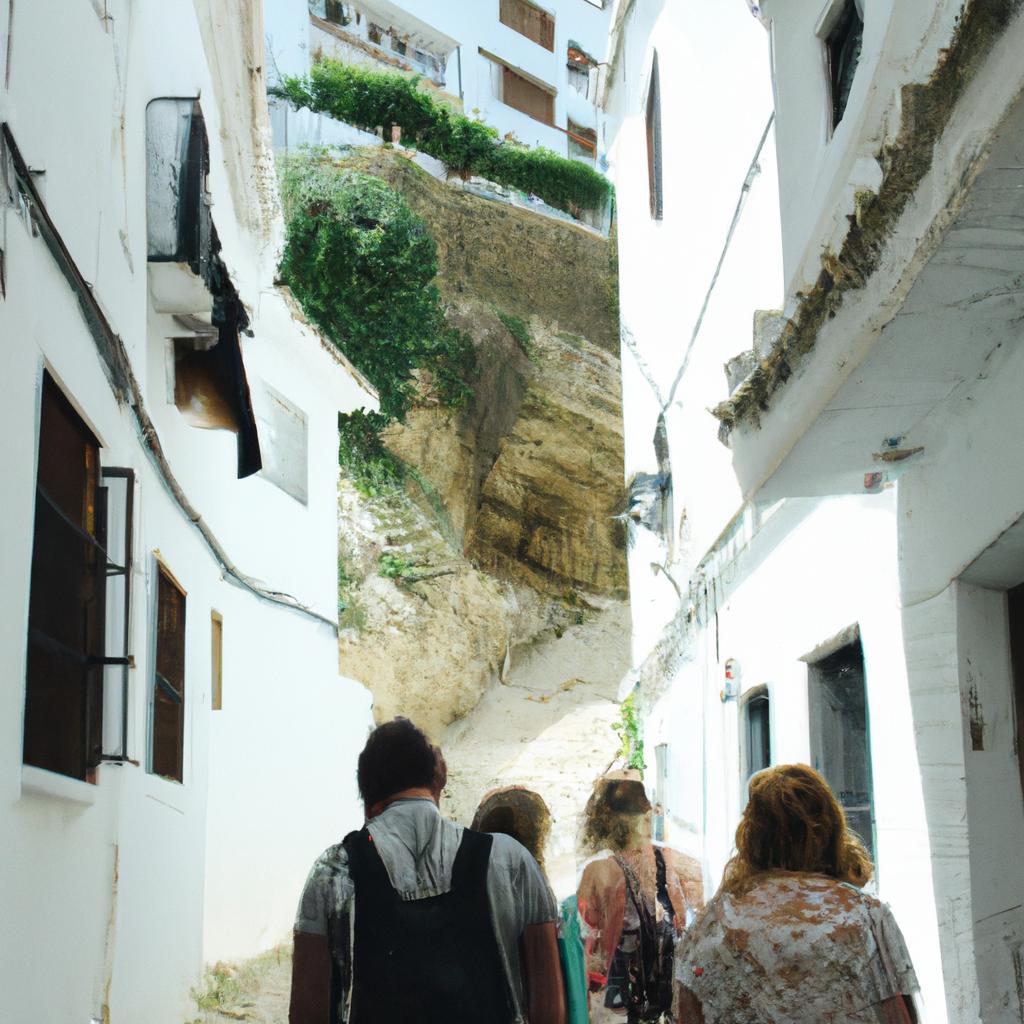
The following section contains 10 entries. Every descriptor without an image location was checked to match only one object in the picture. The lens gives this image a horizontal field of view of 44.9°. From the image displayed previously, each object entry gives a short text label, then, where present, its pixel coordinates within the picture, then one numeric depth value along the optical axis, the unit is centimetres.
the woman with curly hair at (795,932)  286
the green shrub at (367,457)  2195
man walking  297
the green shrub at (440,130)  2628
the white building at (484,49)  2855
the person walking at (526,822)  409
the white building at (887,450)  324
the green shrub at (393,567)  2023
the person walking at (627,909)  487
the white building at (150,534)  388
